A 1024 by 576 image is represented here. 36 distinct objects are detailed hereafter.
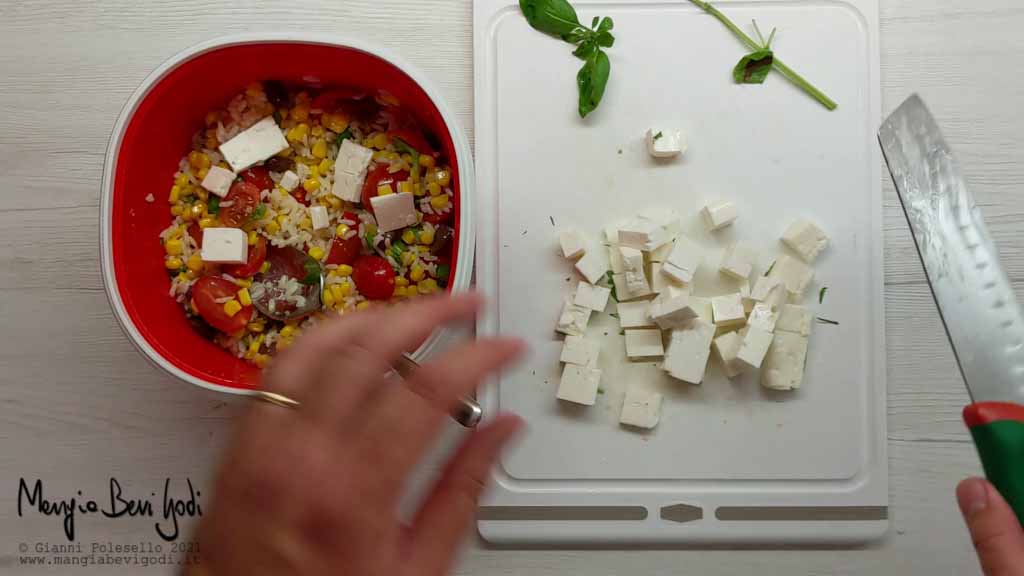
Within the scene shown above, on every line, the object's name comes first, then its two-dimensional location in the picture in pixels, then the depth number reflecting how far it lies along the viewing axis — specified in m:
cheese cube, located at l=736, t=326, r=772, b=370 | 0.98
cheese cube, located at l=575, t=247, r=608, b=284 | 1.01
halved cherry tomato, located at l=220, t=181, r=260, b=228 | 1.03
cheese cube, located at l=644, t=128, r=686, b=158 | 1.01
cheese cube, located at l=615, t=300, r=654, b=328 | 1.01
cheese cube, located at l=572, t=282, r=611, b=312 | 1.01
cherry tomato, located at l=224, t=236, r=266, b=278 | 1.02
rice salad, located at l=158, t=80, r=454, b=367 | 1.01
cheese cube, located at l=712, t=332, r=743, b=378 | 0.99
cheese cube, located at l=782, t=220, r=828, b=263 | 1.01
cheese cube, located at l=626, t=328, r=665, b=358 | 1.01
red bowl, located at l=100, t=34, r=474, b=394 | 0.92
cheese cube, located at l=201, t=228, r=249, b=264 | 0.99
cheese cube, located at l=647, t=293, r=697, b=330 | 0.96
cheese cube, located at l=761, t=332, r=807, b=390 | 1.00
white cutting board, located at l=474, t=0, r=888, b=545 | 1.03
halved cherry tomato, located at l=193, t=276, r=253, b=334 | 1.00
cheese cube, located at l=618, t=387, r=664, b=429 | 1.01
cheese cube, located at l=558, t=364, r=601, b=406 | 1.00
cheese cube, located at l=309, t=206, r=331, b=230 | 1.02
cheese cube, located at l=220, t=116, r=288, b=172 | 1.02
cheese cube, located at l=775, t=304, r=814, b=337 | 1.00
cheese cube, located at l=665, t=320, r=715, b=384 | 0.99
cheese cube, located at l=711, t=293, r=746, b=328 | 0.99
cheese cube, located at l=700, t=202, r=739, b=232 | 1.00
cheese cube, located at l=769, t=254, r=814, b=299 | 1.00
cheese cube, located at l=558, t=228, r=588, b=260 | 1.01
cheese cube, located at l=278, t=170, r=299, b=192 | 1.03
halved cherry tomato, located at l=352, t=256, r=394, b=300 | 1.00
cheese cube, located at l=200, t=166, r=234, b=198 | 1.01
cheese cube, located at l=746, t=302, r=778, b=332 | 0.98
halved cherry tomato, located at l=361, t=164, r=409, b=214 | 1.01
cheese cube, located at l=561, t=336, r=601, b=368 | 1.01
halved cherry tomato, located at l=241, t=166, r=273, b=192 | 1.04
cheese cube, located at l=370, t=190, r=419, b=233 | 0.98
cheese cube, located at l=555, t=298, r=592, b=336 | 1.01
